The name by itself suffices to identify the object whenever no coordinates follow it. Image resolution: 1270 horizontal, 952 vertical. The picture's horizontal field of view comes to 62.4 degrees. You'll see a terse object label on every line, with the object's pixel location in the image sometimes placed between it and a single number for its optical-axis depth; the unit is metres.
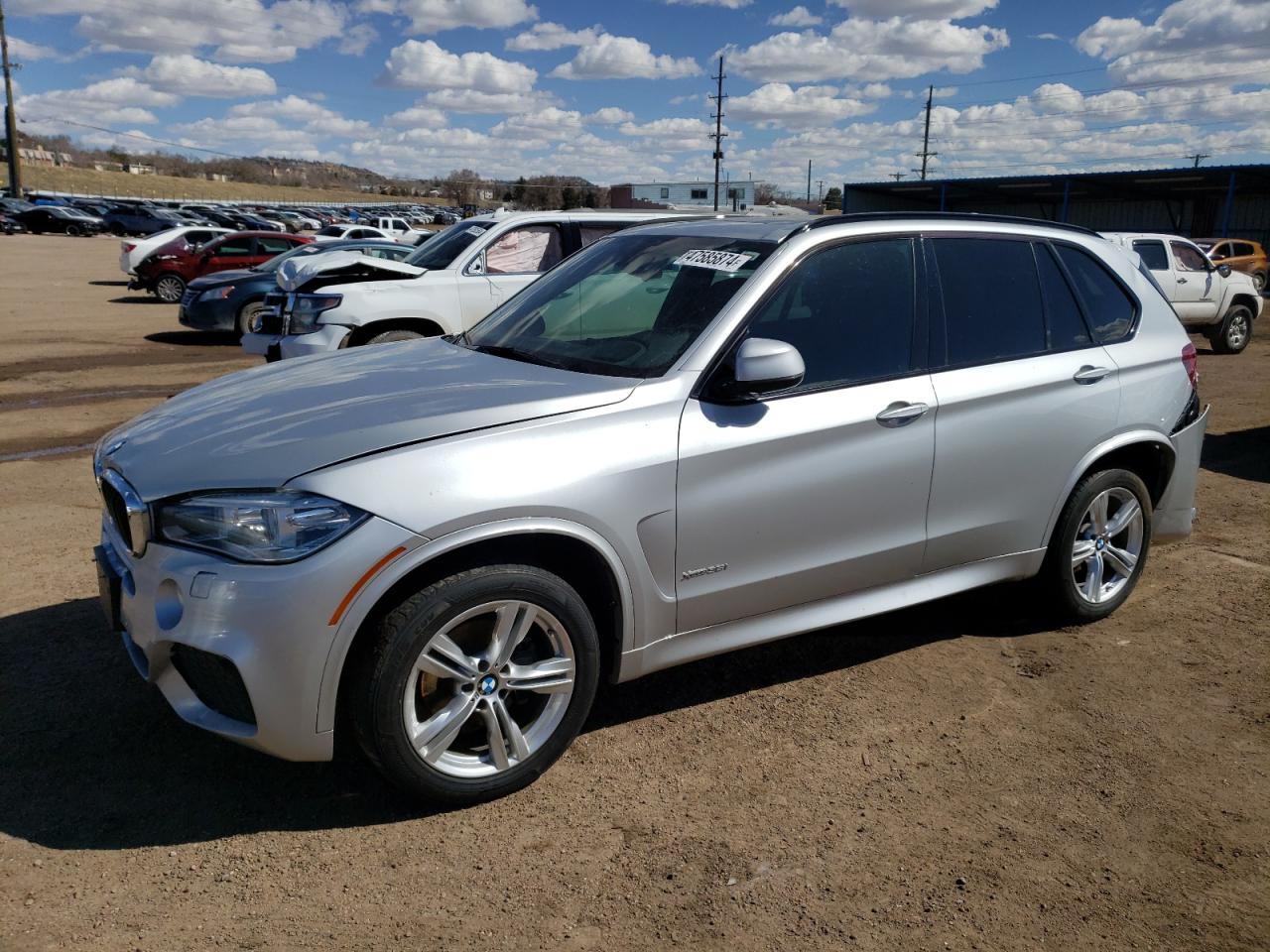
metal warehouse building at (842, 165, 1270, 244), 39.22
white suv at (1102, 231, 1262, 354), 15.59
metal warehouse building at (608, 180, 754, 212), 68.25
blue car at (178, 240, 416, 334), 15.13
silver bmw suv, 3.01
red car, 20.31
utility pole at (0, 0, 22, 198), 63.84
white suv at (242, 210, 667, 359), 9.02
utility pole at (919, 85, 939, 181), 80.94
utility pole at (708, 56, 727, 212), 66.31
